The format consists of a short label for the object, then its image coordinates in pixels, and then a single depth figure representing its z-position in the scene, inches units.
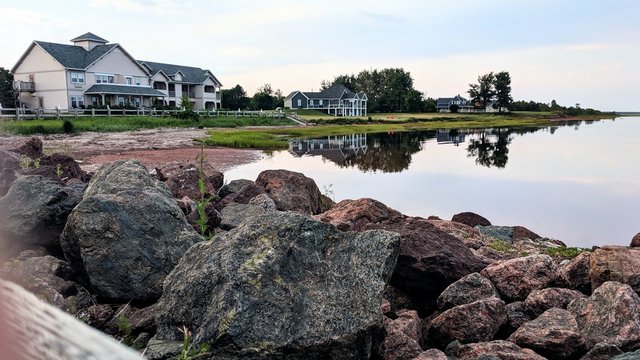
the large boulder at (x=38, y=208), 285.3
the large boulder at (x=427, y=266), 304.2
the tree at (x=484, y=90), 6565.0
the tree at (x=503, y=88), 6437.0
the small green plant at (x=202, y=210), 278.1
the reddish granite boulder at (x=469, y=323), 252.8
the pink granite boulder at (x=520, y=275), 302.3
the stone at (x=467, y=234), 461.9
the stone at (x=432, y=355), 206.8
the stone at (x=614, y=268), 306.0
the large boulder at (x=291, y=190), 565.3
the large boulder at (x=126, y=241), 241.9
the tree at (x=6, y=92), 2759.8
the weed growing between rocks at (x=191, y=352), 156.6
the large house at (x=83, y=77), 2760.8
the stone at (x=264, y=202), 460.5
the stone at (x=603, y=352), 223.6
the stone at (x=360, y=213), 482.0
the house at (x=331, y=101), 5073.8
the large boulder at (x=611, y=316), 238.8
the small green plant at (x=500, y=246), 463.8
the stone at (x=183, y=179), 514.6
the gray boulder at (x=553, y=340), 236.5
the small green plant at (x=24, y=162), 499.1
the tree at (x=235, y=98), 4215.1
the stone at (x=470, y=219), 629.6
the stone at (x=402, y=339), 219.9
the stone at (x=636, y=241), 504.1
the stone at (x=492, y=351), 217.3
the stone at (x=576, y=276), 317.1
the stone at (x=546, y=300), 275.6
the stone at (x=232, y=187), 595.0
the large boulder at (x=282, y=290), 175.6
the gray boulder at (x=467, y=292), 280.6
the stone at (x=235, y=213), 378.0
